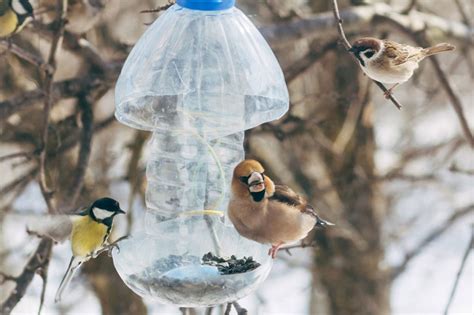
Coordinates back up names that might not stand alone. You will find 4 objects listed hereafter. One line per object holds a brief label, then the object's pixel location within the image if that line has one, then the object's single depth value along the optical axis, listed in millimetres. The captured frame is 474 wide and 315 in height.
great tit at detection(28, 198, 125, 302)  7270
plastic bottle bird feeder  6238
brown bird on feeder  6168
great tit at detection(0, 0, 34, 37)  8836
